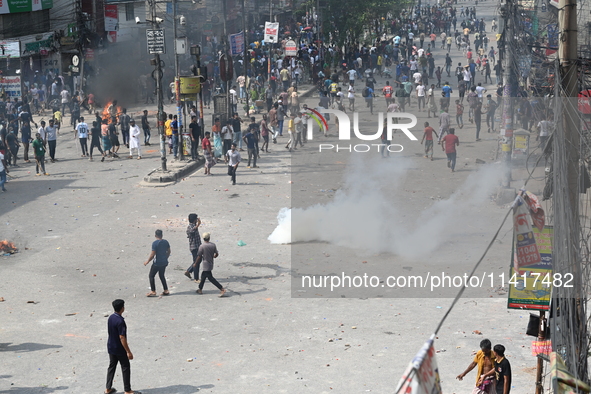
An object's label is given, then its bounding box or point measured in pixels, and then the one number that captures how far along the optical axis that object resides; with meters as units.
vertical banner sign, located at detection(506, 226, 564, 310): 8.61
